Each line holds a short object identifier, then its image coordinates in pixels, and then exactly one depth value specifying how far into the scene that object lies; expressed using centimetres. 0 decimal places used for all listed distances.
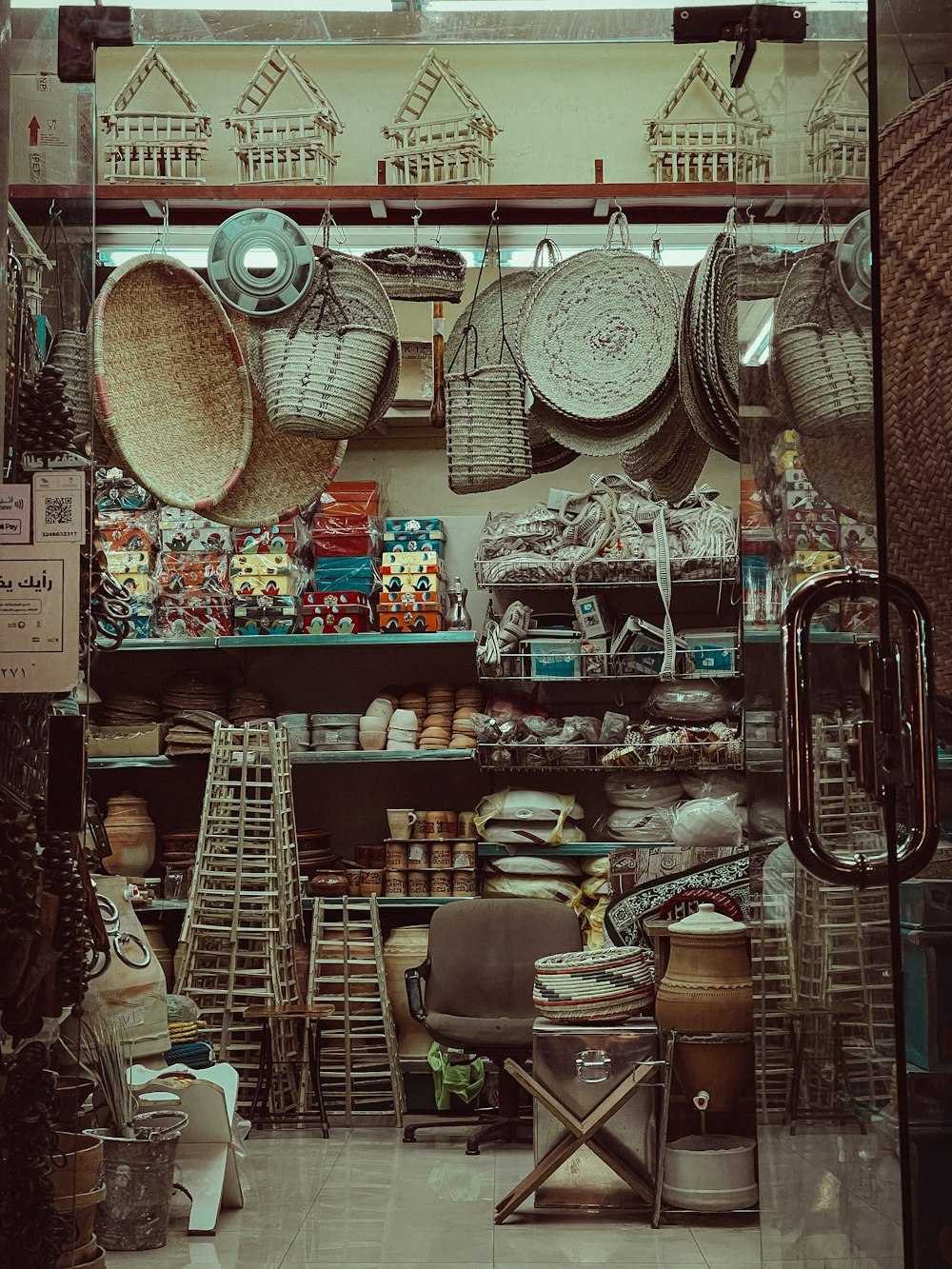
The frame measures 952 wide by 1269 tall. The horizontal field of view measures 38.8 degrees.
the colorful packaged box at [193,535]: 702
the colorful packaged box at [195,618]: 696
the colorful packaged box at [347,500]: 706
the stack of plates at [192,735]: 689
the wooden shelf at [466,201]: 401
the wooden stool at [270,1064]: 615
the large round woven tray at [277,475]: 376
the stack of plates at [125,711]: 703
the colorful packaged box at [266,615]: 690
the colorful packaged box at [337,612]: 698
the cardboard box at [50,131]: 225
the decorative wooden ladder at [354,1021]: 652
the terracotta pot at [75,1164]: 250
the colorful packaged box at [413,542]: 708
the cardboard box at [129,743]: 689
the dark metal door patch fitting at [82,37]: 238
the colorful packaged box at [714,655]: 671
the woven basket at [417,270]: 379
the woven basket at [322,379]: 343
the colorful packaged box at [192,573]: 699
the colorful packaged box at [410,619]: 696
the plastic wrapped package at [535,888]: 672
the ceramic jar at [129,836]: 689
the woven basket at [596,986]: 466
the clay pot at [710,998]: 436
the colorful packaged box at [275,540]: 695
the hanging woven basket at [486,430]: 366
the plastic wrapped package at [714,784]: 664
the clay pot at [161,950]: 680
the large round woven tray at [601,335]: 355
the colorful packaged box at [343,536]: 701
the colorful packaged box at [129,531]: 705
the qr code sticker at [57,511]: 215
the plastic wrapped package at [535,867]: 676
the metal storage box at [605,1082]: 458
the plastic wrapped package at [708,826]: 527
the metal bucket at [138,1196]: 429
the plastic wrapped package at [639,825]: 664
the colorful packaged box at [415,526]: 711
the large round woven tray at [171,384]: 316
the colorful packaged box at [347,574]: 699
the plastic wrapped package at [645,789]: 677
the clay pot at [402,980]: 679
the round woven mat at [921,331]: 157
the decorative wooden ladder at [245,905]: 651
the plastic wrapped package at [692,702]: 668
